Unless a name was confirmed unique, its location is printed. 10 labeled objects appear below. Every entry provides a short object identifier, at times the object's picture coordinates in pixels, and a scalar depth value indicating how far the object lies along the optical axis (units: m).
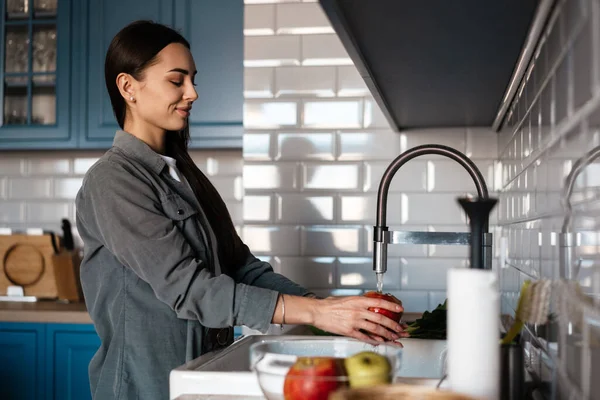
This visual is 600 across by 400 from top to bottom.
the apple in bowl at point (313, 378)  0.71
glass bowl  0.71
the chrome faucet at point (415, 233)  1.33
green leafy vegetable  1.41
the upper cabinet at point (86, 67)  2.83
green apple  0.72
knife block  3.08
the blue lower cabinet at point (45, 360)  2.69
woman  1.34
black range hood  0.97
